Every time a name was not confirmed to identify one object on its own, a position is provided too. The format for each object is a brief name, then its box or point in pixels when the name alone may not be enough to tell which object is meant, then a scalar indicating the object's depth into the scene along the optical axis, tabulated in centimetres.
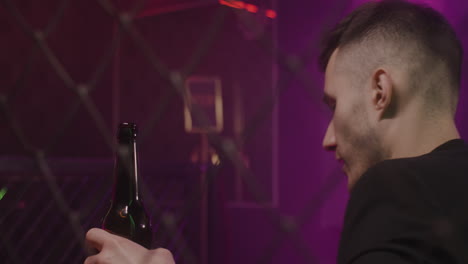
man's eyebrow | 104
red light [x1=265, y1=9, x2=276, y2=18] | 247
